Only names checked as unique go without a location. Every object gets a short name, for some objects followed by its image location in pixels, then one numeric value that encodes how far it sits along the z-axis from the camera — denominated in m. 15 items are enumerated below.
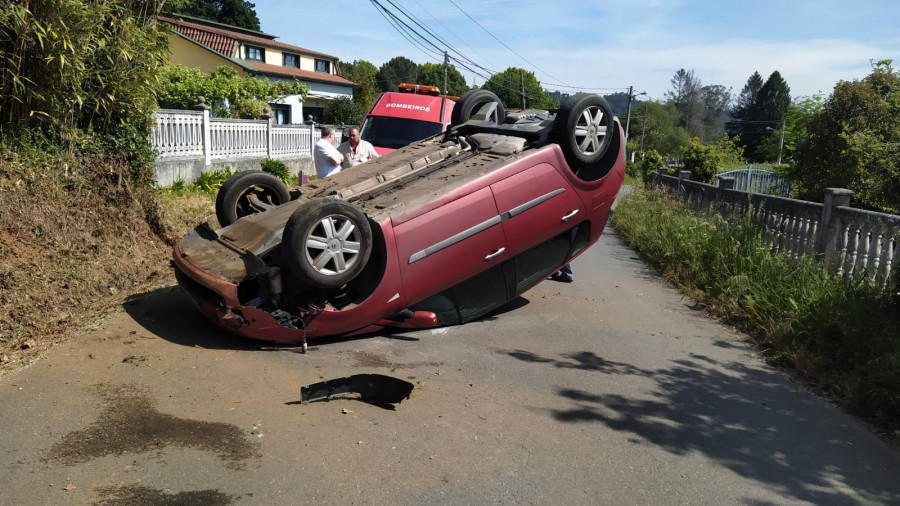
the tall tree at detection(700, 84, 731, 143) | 129.25
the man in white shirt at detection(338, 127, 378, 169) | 9.94
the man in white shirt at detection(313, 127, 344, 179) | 9.66
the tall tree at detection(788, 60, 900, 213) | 12.53
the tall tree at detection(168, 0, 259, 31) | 68.25
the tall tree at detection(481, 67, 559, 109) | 104.94
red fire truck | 13.53
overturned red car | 5.66
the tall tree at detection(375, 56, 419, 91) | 111.71
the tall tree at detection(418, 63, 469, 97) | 125.38
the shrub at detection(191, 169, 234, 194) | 12.73
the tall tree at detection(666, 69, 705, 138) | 121.75
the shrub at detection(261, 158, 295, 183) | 15.20
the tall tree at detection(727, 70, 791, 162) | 91.44
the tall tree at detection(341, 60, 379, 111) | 59.99
